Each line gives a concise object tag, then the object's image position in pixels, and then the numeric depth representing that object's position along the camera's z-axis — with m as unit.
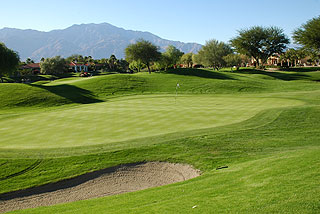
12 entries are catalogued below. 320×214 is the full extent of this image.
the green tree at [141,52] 72.56
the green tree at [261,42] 92.25
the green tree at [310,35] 75.76
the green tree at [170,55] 93.59
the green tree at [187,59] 127.72
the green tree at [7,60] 56.84
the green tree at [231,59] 88.94
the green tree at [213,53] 89.69
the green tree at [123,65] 143.12
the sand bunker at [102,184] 10.76
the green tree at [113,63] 140.69
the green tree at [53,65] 109.50
